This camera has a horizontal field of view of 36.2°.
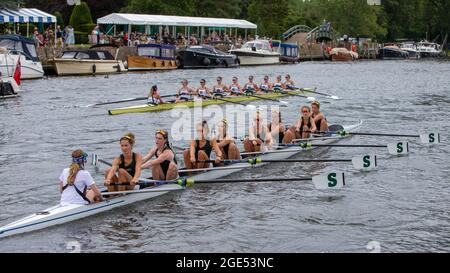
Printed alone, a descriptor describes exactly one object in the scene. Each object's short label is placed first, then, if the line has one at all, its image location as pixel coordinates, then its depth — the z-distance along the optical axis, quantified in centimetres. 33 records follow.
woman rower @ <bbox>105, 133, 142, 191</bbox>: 1391
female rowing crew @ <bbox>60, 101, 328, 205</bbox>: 1309
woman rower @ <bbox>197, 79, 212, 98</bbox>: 3052
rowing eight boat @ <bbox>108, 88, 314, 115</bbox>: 2858
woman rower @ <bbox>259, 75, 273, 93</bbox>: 3428
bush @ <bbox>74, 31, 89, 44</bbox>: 5931
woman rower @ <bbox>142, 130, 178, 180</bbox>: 1493
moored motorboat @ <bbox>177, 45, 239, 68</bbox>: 5800
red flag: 3581
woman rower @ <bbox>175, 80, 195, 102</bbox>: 3017
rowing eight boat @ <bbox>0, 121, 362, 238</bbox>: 1252
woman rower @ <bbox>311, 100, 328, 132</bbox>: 2178
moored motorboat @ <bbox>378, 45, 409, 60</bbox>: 9554
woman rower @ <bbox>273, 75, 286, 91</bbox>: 3509
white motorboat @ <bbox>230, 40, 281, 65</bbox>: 6544
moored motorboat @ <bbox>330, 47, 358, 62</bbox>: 8844
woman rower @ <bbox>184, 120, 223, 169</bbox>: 1627
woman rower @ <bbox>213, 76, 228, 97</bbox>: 3137
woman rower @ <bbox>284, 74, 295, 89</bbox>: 3623
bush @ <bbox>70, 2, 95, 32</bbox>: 6203
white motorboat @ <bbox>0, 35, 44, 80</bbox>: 3750
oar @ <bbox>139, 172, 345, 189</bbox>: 1502
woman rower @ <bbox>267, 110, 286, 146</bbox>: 1980
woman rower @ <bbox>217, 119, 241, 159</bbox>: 1697
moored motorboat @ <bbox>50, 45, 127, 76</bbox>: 4634
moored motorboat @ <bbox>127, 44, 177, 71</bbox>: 5312
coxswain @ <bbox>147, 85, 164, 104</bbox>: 2878
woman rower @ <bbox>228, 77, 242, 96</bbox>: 3250
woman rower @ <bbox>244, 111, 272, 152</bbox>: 1861
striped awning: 4469
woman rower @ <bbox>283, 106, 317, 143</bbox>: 2055
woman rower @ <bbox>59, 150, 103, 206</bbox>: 1287
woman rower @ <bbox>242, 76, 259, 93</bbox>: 3300
